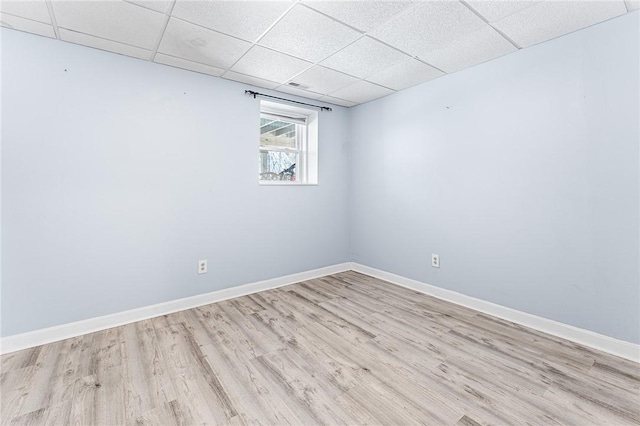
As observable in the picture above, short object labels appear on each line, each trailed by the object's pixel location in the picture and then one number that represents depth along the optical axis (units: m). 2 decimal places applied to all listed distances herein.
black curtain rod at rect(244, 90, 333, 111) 3.27
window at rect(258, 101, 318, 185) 3.68
